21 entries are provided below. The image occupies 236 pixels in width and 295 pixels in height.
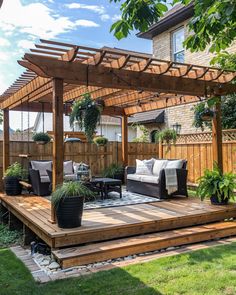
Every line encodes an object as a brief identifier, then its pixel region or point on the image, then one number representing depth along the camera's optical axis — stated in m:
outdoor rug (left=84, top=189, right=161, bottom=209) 6.68
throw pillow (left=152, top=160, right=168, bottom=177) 8.24
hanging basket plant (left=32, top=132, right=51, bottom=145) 8.16
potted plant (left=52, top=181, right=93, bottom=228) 4.63
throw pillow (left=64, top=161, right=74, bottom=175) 9.12
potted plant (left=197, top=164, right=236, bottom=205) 6.20
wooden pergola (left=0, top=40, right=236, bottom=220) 4.99
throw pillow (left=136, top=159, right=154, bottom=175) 8.52
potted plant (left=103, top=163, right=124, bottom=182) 10.16
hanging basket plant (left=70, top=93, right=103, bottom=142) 5.66
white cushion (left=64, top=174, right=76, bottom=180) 8.29
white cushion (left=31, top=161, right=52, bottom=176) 8.77
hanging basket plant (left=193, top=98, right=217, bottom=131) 6.75
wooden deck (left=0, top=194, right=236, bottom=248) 4.57
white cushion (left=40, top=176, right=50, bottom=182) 8.25
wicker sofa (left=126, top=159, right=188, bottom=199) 7.46
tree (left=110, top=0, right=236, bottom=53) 2.52
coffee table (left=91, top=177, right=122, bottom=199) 7.47
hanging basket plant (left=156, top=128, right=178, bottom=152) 10.15
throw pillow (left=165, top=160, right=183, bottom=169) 7.87
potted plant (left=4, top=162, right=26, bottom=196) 8.27
